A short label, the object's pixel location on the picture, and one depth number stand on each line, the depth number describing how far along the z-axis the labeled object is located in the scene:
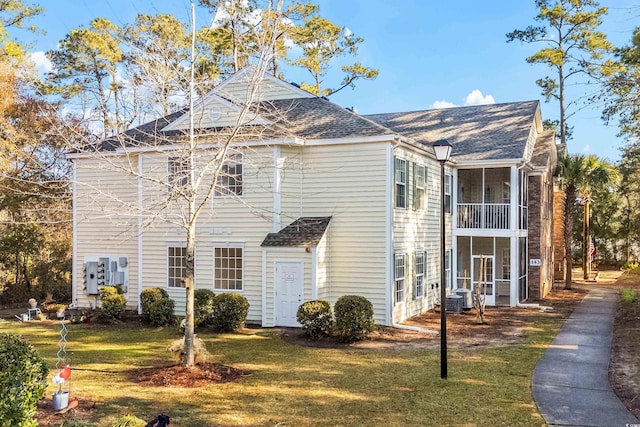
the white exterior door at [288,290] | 15.21
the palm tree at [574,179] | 24.86
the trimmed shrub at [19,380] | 6.20
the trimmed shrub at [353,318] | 13.17
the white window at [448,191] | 20.58
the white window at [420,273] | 18.00
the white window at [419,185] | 17.49
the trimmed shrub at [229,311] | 14.63
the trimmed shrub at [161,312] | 15.91
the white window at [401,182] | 15.97
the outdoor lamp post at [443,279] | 9.86
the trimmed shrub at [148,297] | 15.99
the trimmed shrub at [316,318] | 13.60
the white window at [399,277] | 15.89
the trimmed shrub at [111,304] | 16.59
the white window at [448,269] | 20.75
